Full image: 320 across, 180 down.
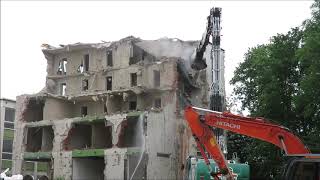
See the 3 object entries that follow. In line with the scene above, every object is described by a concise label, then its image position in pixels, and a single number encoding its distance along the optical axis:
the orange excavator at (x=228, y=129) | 16.06
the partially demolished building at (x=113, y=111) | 44.41
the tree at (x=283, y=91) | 34.78
